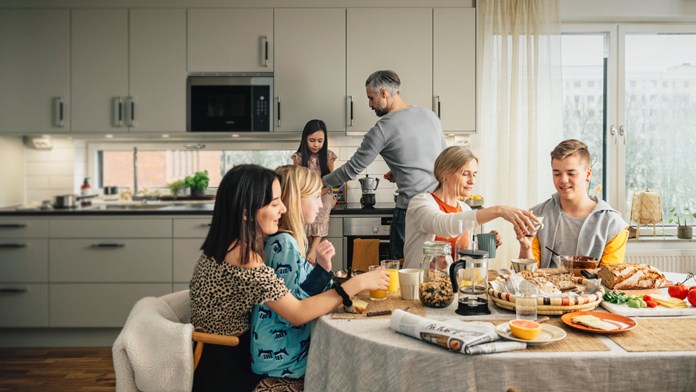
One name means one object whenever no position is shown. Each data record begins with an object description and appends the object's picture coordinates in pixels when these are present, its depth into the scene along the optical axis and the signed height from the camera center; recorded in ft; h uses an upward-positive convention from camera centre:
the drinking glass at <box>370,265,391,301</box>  6.12 -1.18
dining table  4.43 -1.41
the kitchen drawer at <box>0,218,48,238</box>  12.75 -0.99
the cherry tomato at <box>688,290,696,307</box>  5.67 -1.10
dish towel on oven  12.26 -1.45
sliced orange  4.66 -1.18
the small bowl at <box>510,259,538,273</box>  6.66 -0.92
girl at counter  12.31 +0.64
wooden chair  5.41 -1.47
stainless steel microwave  13.73 +1.99
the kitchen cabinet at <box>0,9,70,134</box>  13.64 +2.75
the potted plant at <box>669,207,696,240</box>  14.21 -0.83
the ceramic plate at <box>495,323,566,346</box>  4.64 -1.25
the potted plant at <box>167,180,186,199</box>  14.84 -0.06
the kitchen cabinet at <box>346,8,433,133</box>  13.69 +3.25
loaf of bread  6.35 -1.01
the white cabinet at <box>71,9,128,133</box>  13.70 +2.79
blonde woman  7.40 -0.30
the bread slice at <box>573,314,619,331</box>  4.93 -1.20
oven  12.73 -0.97
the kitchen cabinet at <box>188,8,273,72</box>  13.67 +3.53
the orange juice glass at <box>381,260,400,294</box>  6.39 -0.97
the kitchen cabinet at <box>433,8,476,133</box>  13.71 +3.00
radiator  13.97 -1.75
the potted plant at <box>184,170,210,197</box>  14.79 +0.04
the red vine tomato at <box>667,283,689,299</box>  5.93 -1.08
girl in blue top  5.71 -0.95
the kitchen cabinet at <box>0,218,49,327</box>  12.77 -2.04
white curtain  14.05 +2.19
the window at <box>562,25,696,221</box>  14.61 +2.18
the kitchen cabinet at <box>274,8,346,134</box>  13.66 +2.89
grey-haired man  10.74 +0.73
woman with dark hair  5.45 -0.96
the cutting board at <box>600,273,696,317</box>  5.53 -1.21
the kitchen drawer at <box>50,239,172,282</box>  12.82 -1.69
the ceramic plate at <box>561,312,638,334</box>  4.95 -1.22
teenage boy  7.63 -0.47
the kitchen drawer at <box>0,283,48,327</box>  12.79 -2.80
